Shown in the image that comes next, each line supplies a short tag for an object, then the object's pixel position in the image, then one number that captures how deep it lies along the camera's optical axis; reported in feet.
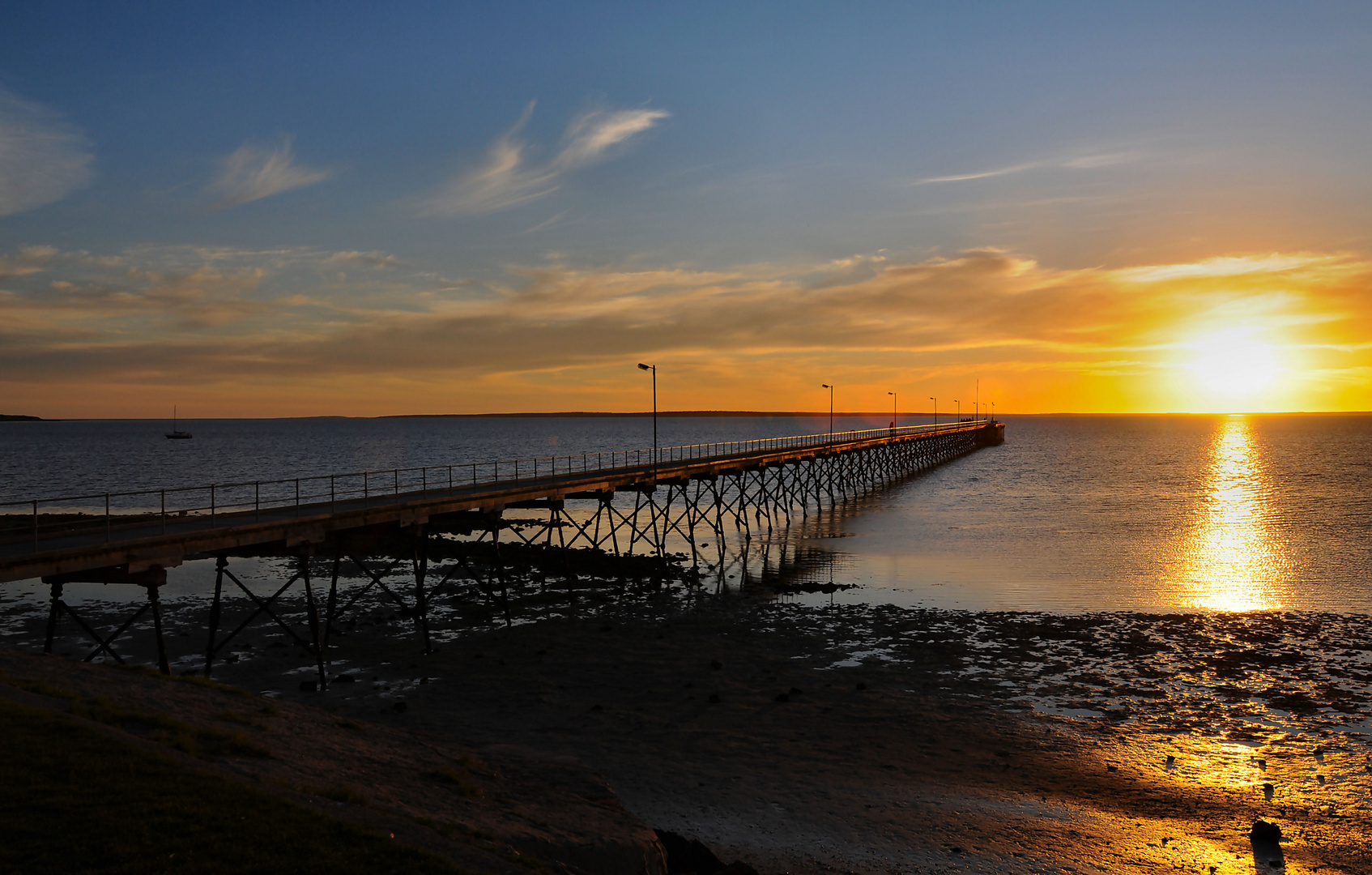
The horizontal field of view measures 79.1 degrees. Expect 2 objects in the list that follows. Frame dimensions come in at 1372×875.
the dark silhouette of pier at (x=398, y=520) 60.03
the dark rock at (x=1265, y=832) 42.60
